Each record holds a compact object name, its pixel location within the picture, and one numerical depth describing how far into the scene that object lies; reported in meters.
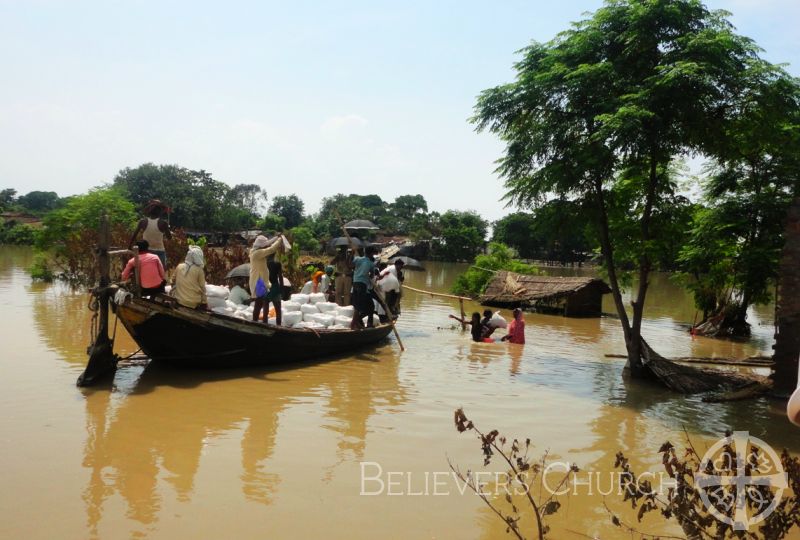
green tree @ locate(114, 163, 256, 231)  48.62
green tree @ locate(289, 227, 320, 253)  44.88
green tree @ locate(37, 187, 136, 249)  19.25
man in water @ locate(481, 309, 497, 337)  13.28
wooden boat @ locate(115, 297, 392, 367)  7.38
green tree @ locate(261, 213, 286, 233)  51.11
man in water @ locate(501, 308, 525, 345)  12.92
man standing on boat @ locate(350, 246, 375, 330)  10.87
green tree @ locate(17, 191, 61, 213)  84.50
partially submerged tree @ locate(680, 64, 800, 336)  12.86
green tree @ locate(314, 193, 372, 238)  51.94
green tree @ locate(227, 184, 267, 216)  70.62
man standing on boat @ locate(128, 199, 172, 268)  8.27
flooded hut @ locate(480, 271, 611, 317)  19.22
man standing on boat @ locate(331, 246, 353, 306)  12.12
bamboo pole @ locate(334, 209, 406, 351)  11.54
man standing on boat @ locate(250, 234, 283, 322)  8.88
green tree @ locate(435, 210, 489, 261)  51.03
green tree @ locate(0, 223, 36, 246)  48.03
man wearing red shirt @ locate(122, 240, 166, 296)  7.61
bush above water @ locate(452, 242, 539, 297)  22.45
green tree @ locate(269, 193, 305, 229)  64.31
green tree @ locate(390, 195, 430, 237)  55.68
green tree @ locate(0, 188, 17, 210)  79.66
